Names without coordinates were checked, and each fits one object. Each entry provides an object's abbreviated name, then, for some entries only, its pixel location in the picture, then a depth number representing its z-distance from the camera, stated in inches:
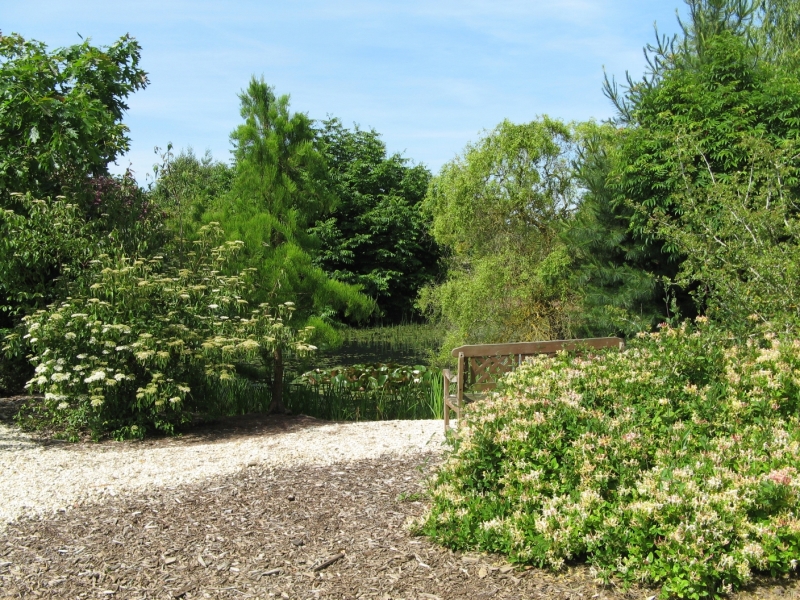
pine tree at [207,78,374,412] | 328.5
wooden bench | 236.1
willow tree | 522.3
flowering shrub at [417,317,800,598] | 118.2
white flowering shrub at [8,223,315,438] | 254.2
